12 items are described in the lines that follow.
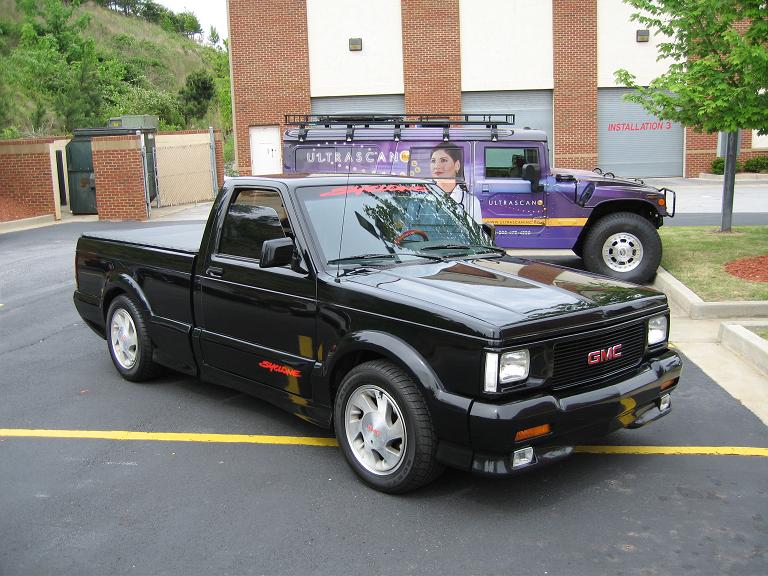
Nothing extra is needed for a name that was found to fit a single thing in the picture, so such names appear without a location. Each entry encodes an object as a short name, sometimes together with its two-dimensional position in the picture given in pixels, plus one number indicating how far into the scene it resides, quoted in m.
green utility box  22.08
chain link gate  23.83
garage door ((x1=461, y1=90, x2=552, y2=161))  30.94
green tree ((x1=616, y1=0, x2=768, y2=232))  9.99
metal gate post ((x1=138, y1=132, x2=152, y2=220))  20.94
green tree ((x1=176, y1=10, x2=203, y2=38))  87.81
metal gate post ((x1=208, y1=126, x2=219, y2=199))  25.05
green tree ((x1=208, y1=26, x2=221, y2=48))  88.88
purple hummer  10.89
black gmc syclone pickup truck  4.14
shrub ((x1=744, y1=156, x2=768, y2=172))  29.25
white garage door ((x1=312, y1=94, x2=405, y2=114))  31.17
